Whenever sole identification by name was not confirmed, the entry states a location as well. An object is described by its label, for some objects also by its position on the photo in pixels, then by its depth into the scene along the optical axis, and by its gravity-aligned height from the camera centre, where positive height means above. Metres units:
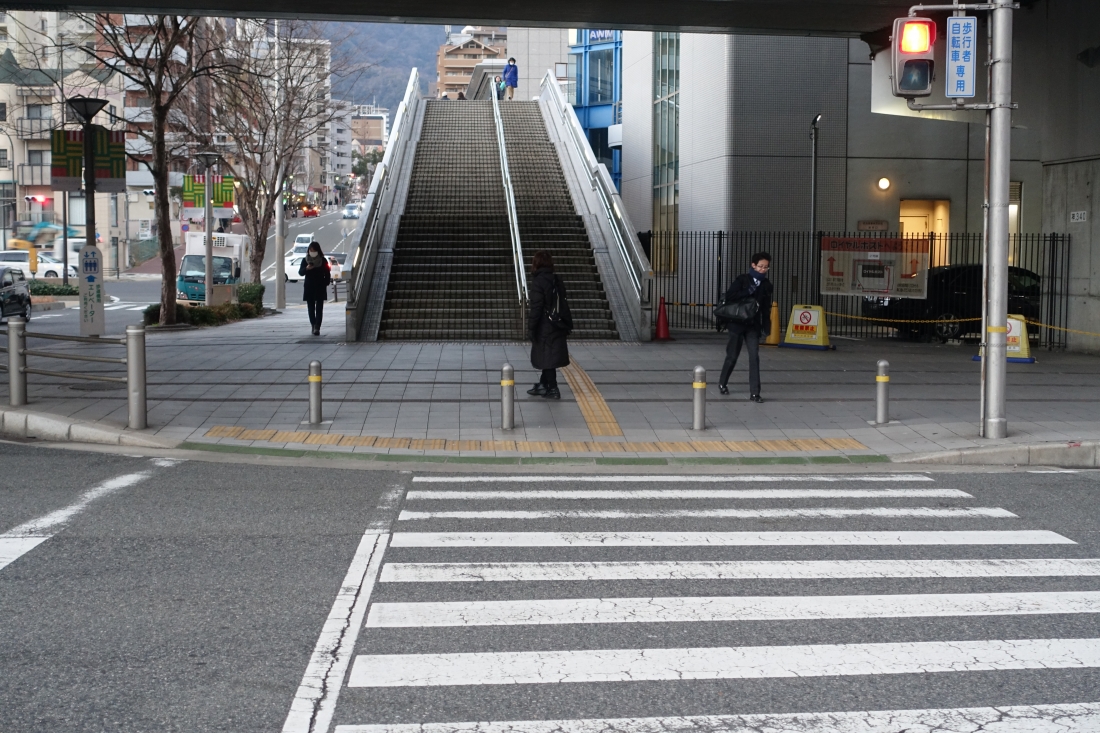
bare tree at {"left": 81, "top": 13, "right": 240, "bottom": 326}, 23.06 +4.39
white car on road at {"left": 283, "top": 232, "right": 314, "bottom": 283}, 55.17 +1.96
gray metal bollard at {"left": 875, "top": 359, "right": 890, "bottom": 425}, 12.27 -1.12
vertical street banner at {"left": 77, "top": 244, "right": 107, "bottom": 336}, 21.45 +0.04
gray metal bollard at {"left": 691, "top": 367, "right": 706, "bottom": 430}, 11.91 -1.16
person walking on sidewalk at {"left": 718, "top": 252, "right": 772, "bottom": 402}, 13.80 -0.19
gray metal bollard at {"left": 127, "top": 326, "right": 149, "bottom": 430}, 11.49 -0.84
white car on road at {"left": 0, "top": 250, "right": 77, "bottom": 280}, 48.62 +1.48
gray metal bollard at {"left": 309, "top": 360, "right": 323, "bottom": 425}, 12.06 -1.05
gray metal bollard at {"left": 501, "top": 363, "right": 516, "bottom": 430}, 11.79 -1.13
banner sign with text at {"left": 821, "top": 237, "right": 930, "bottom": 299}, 21.92 +0.64
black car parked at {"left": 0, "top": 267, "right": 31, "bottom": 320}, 28.62 +0.02
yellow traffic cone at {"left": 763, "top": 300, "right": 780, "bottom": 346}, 20.68 -0.66
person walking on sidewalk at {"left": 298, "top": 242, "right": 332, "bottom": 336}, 21.36 +0.32
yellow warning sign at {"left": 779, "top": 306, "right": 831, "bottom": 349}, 20.08 -0.55
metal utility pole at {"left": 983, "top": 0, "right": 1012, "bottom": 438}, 11.06 +0.74
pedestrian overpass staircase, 21.16 +1.33
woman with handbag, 13.50 -0.29
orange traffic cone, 21.08 -0.56
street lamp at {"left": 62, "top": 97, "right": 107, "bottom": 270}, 21.12 +2.89
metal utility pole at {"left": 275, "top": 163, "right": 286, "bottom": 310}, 36.28 +1.21
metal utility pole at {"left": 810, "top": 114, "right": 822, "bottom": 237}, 26.05 +2.85
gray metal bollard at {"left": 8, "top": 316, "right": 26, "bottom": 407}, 12.20 -0.75
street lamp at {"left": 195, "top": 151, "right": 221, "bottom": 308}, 28.17 +2.10
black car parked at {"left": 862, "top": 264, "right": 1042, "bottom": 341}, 23.25 +0.01
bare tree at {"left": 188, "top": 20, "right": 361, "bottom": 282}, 34.34 +6.03
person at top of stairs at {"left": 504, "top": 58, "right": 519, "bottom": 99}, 43.56 +8.61
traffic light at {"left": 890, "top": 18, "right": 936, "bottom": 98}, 10.80 +2.34
